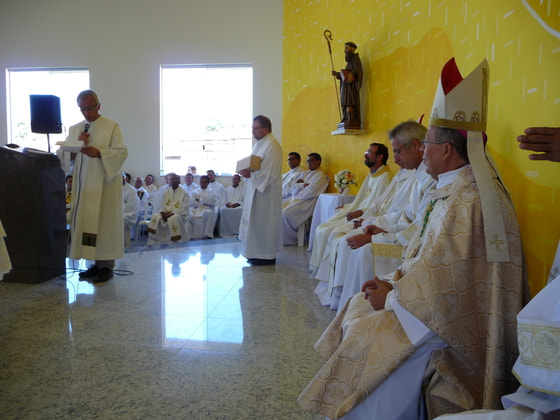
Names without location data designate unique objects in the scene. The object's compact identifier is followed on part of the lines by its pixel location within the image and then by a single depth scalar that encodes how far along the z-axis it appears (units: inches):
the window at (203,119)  431.8
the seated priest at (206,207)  368.8
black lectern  162.9
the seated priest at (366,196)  177.8
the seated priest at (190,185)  405.1
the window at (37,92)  446.0
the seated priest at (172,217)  330.0
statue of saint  226.7
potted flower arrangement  237.6
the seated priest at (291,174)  308.2
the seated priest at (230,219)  381.1
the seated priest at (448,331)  62.4
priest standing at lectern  170.6
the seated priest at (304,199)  282.2
